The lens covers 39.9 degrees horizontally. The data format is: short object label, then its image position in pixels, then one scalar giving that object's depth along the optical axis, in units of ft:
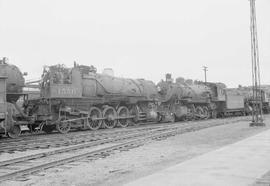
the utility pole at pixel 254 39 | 63.05
